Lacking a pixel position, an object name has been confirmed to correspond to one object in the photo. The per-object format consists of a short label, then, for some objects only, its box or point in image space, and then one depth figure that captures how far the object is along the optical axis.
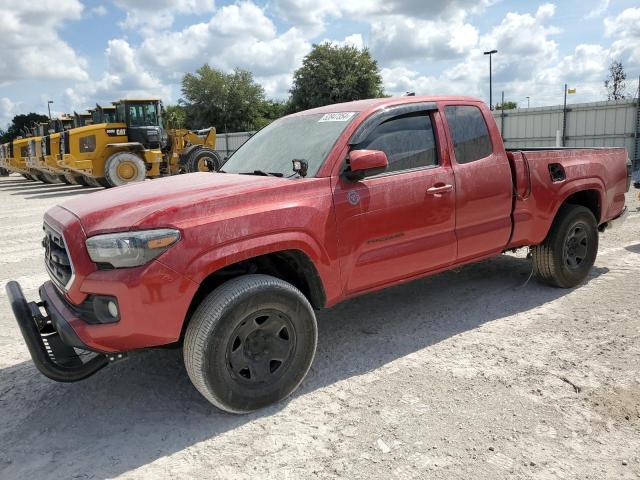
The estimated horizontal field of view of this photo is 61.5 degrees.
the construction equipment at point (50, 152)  19.25
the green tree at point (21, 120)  64.31
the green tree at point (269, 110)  63.88
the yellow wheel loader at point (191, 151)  19.19
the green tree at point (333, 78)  55.59
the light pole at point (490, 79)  37.09
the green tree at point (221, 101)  63.31
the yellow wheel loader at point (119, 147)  17.53
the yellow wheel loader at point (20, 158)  24.43
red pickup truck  2.85
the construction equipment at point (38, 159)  21.02
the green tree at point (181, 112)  65.94
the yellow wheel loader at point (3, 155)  27.25
